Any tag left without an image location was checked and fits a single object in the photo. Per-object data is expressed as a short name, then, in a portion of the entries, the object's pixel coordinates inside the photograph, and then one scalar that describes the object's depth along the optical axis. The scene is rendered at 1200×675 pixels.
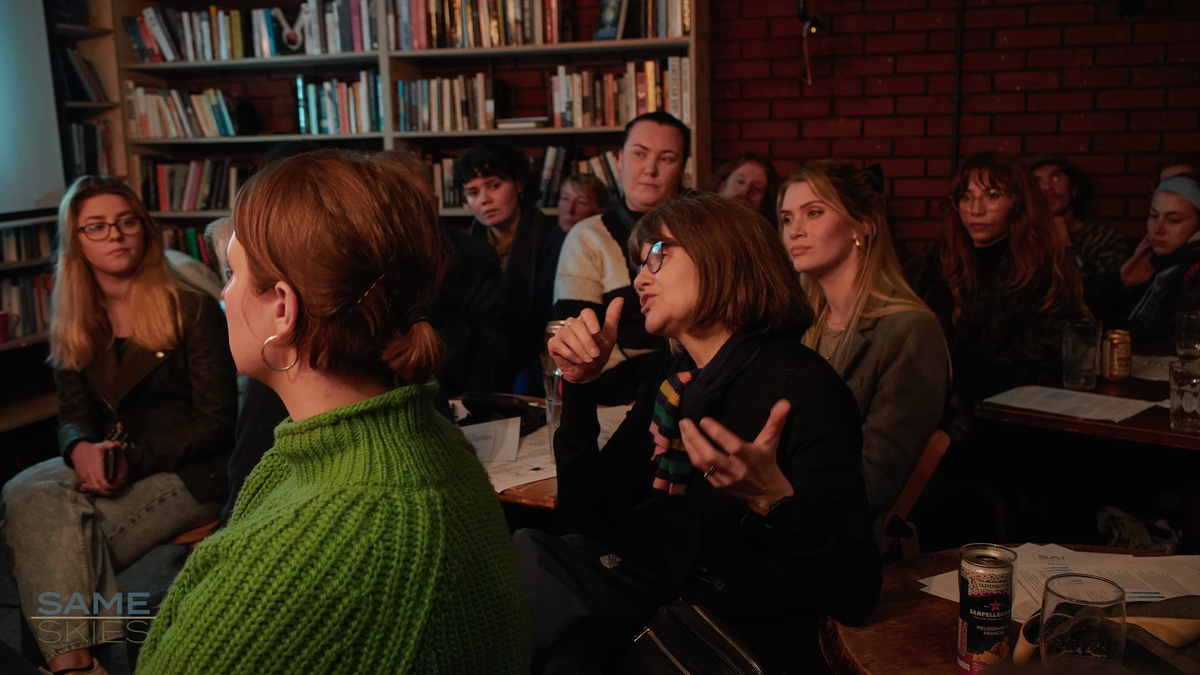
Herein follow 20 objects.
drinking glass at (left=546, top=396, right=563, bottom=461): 2.12
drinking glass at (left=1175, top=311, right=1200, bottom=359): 2.73
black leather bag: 1.35
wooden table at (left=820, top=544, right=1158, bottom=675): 1.19
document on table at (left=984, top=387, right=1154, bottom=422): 2.46
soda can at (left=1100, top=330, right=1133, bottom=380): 2.85
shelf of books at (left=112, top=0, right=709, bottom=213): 4.34
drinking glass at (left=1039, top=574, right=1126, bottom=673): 0.96
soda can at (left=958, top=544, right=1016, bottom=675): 1.13
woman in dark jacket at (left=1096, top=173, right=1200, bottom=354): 3.32
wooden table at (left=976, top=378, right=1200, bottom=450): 2.27
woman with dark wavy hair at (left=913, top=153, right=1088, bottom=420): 3.01
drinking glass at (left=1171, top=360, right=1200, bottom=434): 2.26
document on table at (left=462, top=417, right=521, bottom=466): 2.24
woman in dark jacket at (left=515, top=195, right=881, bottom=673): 1.32
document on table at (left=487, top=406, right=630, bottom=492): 2.07
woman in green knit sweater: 0.92
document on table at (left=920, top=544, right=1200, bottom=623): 1.31
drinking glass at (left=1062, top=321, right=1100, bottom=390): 2.68
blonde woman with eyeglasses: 2.41
